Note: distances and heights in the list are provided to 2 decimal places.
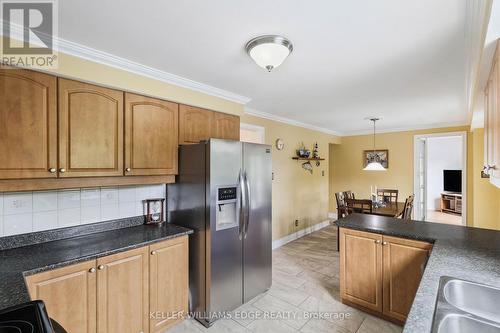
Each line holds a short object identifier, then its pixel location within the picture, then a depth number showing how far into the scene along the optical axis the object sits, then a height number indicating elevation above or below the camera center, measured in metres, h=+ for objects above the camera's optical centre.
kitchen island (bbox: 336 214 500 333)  1.05 -0.59
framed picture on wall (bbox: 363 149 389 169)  5.68 +0.23
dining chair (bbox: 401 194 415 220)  3.82 -0.68
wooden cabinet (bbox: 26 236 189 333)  1.57 -0.92
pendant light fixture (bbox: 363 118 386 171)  4.46 -0.01
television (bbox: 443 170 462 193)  7.09 -0.45
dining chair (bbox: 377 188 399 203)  4.69 -0.62
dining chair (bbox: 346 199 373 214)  3.62 -0.61
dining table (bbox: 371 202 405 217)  3.60 -0.69
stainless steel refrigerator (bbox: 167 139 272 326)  2.25 -0.52
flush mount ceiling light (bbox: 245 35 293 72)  1.71 +0.83
